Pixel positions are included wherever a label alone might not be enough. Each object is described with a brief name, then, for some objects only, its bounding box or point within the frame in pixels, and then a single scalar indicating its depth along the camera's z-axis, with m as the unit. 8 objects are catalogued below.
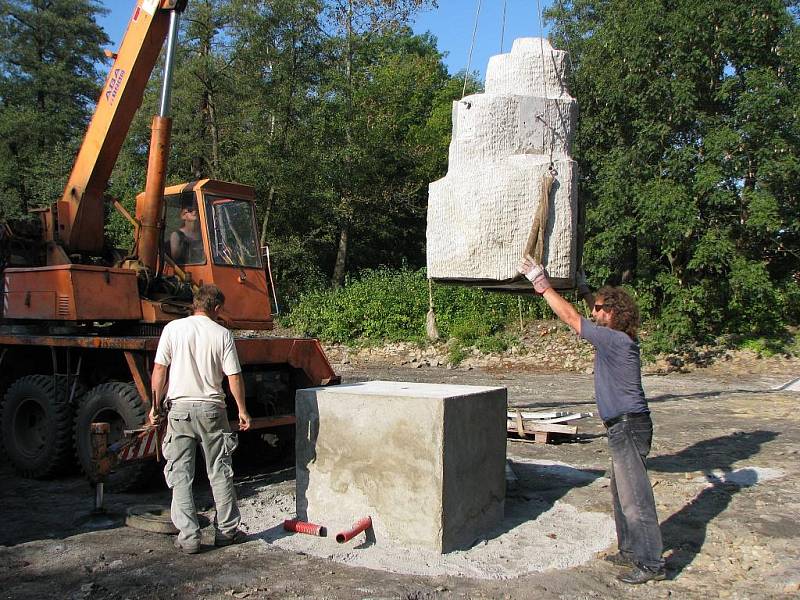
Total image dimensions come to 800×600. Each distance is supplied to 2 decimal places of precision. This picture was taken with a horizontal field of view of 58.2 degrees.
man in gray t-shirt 4.41
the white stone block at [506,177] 4.75
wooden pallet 8.44
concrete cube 4.63
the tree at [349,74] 23.58
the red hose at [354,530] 4.66
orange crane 6.87
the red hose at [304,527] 5.00
